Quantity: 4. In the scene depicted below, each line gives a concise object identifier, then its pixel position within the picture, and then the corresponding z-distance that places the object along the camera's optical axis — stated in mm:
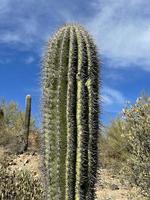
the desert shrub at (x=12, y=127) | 10320
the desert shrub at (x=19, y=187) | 4769
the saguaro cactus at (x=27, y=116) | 9114
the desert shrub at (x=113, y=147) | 9103
